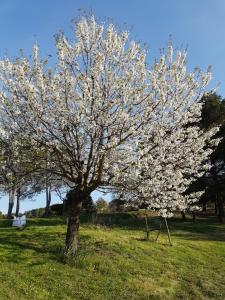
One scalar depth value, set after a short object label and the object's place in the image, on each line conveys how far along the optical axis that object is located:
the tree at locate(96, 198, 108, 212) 27.09
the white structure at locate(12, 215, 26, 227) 13.96
